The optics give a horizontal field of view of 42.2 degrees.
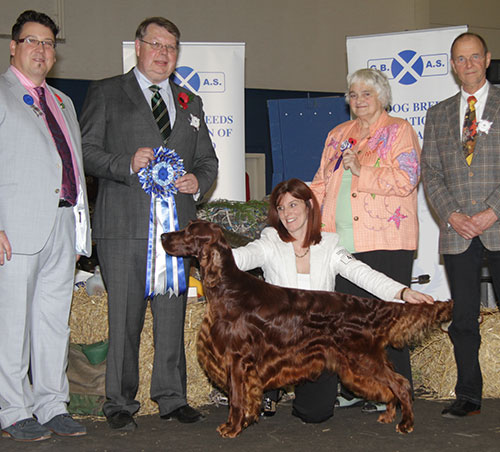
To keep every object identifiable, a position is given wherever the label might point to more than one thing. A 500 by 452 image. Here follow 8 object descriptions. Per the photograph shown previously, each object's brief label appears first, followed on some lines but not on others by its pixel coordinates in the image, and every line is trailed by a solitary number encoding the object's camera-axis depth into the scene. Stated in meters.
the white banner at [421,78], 4.37
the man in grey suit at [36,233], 2.67
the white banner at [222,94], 4.58
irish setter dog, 2.80
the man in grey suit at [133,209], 2.93
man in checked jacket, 3.03
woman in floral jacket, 3.17
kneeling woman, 3.04
